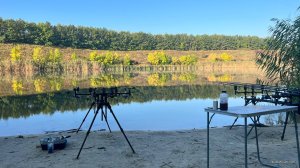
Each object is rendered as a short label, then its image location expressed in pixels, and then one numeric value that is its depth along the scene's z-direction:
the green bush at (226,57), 94.04
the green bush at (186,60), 85.66
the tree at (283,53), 9.16
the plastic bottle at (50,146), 5.80
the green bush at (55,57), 67.77
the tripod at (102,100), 5.72
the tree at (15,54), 69.12
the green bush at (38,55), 60.92
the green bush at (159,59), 85.66
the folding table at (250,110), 3.54
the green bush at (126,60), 80.55
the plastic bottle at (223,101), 3.81
